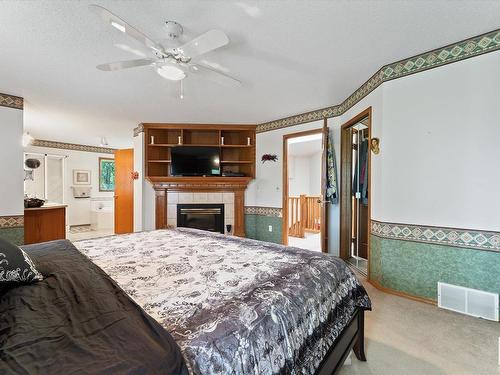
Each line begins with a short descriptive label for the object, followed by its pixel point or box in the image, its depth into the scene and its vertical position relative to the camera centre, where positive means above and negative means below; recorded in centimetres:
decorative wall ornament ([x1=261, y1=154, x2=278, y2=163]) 451 +49
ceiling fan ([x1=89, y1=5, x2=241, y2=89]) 142 +92
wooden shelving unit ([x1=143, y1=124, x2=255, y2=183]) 468 +80
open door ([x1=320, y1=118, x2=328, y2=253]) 351 -20
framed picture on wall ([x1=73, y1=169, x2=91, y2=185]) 690 +21
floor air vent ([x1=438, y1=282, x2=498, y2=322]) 206 -103
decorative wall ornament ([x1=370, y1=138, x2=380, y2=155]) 272 +43
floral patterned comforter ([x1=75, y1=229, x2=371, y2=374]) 77 -46
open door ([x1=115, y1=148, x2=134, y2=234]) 539 -16
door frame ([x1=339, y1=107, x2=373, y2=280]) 367 -11
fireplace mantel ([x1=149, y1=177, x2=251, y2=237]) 455 -8
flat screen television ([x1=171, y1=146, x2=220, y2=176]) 452 +43
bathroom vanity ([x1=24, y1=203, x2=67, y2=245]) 374 -63
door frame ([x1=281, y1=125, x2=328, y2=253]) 436 -16
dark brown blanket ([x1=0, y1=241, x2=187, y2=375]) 59 -43
